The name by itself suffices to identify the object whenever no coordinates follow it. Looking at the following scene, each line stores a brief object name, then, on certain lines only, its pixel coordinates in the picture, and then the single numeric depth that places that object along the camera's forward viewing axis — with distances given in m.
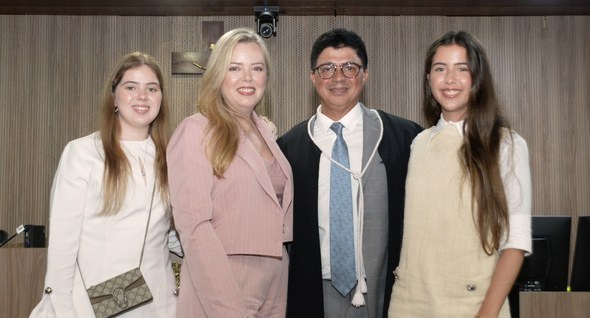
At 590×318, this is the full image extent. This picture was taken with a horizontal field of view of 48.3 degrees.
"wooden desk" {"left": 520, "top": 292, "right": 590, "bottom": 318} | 3.05
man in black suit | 2.42
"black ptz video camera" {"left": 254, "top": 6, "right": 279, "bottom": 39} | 5.42
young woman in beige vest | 1.99
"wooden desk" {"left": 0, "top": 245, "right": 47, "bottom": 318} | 3.63
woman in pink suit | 1.99
